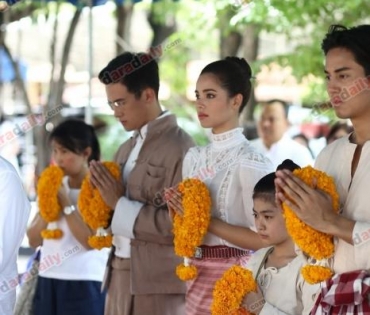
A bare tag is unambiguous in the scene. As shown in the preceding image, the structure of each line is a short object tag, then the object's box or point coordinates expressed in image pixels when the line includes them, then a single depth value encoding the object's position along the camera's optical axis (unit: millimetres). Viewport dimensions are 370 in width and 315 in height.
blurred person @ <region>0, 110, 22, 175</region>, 12257
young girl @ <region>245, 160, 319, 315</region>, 5018
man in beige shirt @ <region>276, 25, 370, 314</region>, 4283
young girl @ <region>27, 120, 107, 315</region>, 7626
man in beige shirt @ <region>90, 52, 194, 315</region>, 6445
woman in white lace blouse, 5810
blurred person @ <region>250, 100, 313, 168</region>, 10852
